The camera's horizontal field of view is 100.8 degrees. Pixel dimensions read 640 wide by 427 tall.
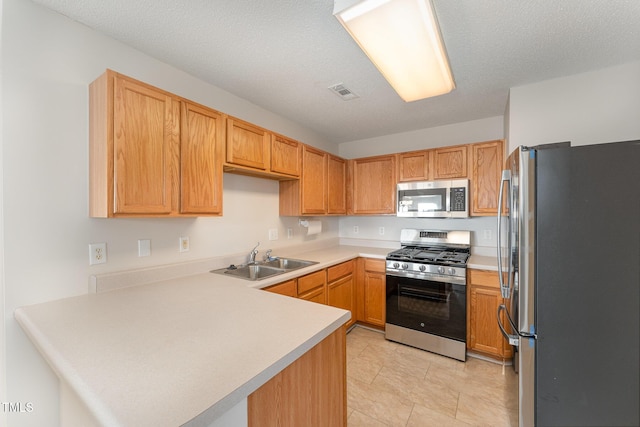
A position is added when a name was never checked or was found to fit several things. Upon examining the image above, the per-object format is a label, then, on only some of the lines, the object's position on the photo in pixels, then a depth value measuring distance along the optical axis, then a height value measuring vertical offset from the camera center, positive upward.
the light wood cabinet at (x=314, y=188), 2.86 +0.27
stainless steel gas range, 2.51 -0.87
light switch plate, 1.79 -0.24
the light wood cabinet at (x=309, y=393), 0.88 -0.68
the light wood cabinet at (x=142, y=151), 1.44 +0.37
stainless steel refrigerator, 1.09 -0.31
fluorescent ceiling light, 1.16 +0.89
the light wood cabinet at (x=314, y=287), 2.27 -0.68
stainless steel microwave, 2.82 +0.14
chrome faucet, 2.53 -0.42
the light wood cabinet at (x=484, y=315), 2.39 -0.97
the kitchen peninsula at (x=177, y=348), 0.67 -0.47
